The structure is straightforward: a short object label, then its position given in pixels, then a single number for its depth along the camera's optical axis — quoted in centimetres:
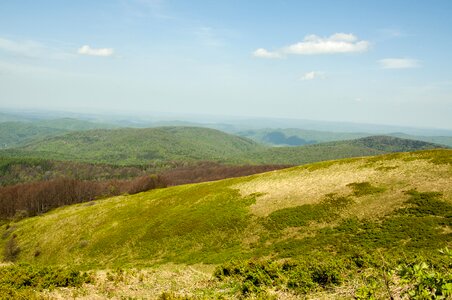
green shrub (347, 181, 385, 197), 4006
